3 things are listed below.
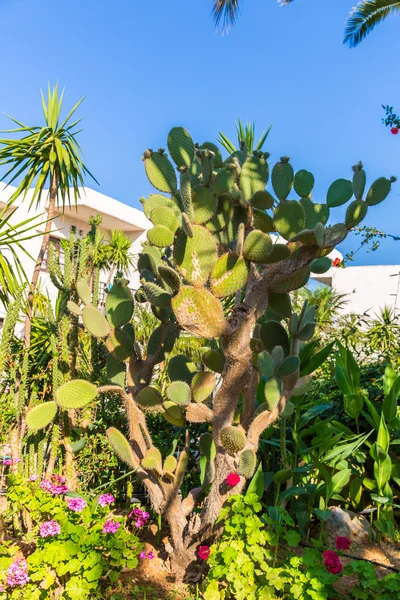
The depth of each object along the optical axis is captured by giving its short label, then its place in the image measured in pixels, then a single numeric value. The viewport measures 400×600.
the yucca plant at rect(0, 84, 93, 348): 5.46
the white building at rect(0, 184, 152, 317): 12.49
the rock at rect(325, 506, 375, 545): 3.48
